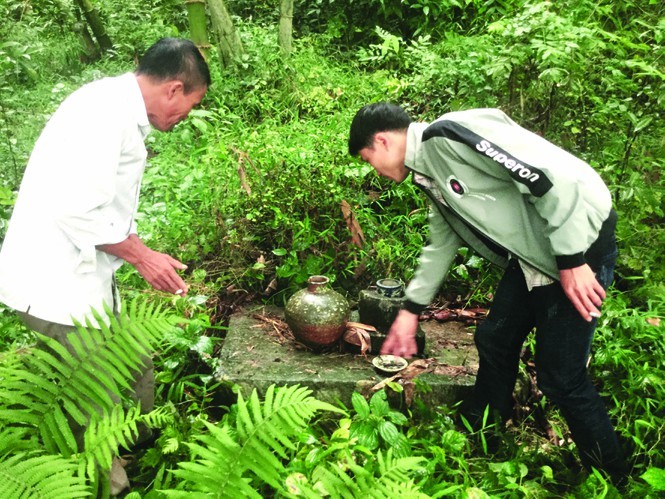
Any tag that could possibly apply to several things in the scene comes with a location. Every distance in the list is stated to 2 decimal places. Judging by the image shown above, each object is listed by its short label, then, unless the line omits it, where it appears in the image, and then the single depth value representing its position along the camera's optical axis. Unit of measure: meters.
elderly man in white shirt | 2.10
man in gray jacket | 2.12
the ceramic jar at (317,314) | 3.25
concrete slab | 3.11
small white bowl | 3.13
